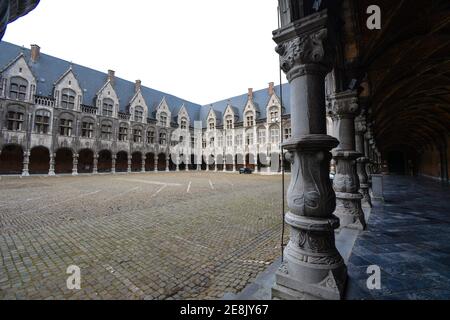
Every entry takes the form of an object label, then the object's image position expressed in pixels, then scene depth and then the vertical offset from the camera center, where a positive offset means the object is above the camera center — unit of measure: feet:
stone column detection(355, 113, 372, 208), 20.22 +0.90
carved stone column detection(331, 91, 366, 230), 14.44 +0.28
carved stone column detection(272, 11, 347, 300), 6.70 -0.28
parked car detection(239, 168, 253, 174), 103.55 -0.81
